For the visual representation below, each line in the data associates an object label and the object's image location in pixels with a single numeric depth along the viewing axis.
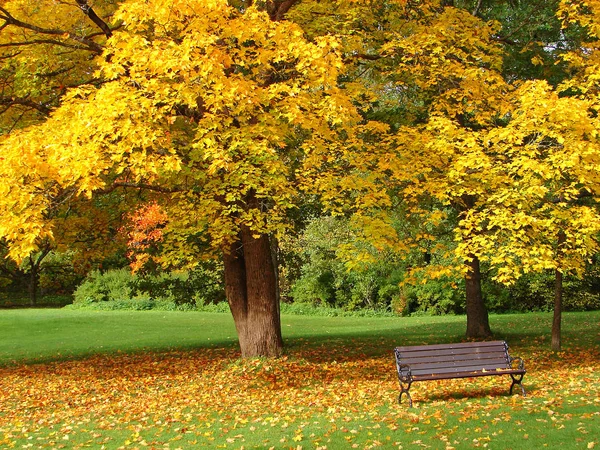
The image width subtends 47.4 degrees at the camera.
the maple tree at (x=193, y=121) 10.09
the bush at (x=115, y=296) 32.56
